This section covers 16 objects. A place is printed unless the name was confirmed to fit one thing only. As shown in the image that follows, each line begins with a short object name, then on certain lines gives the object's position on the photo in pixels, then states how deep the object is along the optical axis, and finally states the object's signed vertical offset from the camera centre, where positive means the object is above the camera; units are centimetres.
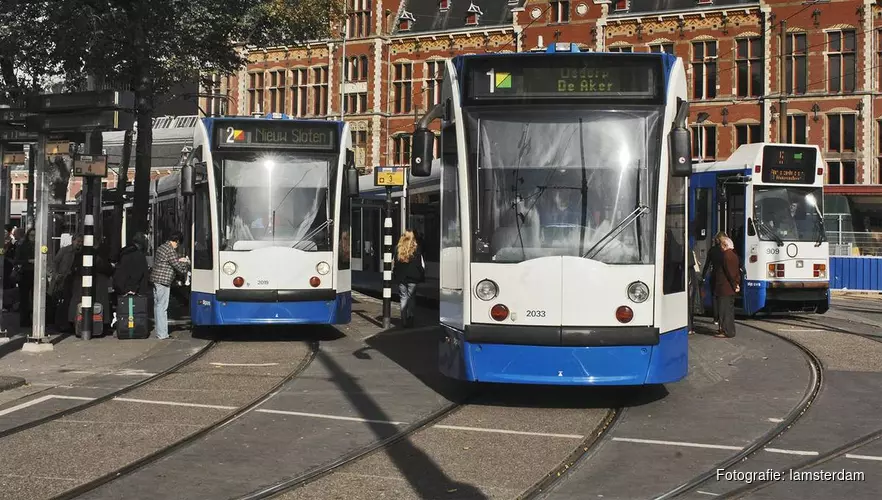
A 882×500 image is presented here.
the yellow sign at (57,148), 1505 +147
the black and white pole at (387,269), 1738 -24
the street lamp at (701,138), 4925 +528
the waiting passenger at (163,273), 1573 -26
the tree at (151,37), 1677 +354
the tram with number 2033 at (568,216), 906 +32
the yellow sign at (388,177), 1780 +126
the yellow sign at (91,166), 1573 +127
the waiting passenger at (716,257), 1625 -4
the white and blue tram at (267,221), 1456 +45
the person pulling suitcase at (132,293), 1571 -55
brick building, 4706 +944
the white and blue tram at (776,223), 1884 +54
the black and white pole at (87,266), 1526 -16
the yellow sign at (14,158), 1714 +151
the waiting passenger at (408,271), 1723 -26
